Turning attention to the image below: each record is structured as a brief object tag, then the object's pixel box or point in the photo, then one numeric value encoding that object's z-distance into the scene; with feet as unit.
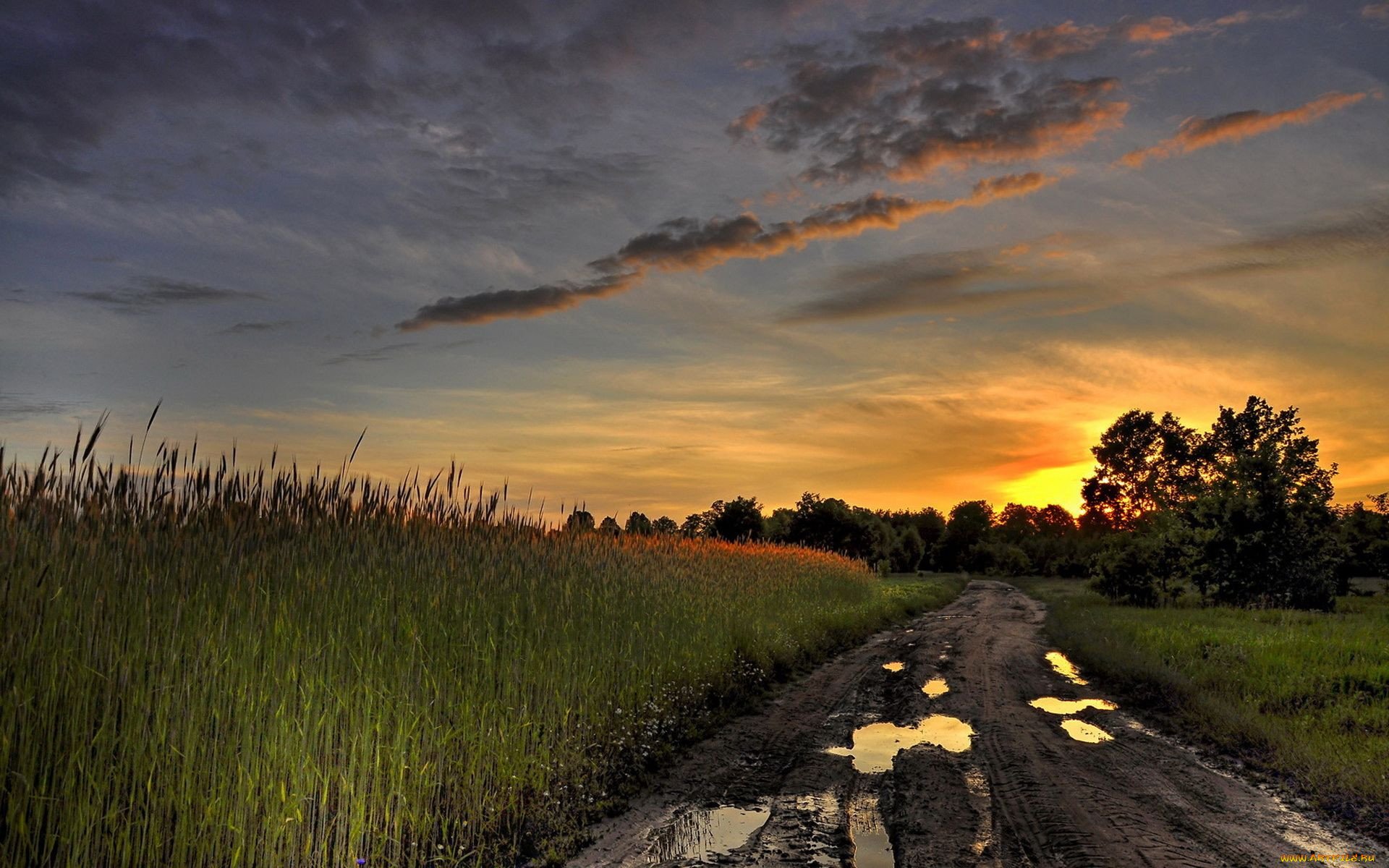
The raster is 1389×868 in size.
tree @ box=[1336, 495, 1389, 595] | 163.71
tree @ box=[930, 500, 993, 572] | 318.65
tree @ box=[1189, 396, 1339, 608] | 100.42
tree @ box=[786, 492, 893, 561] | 196.75
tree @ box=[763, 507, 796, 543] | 197.16
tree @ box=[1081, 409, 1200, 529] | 212.23
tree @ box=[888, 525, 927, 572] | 295.48
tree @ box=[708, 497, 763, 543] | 181.09
